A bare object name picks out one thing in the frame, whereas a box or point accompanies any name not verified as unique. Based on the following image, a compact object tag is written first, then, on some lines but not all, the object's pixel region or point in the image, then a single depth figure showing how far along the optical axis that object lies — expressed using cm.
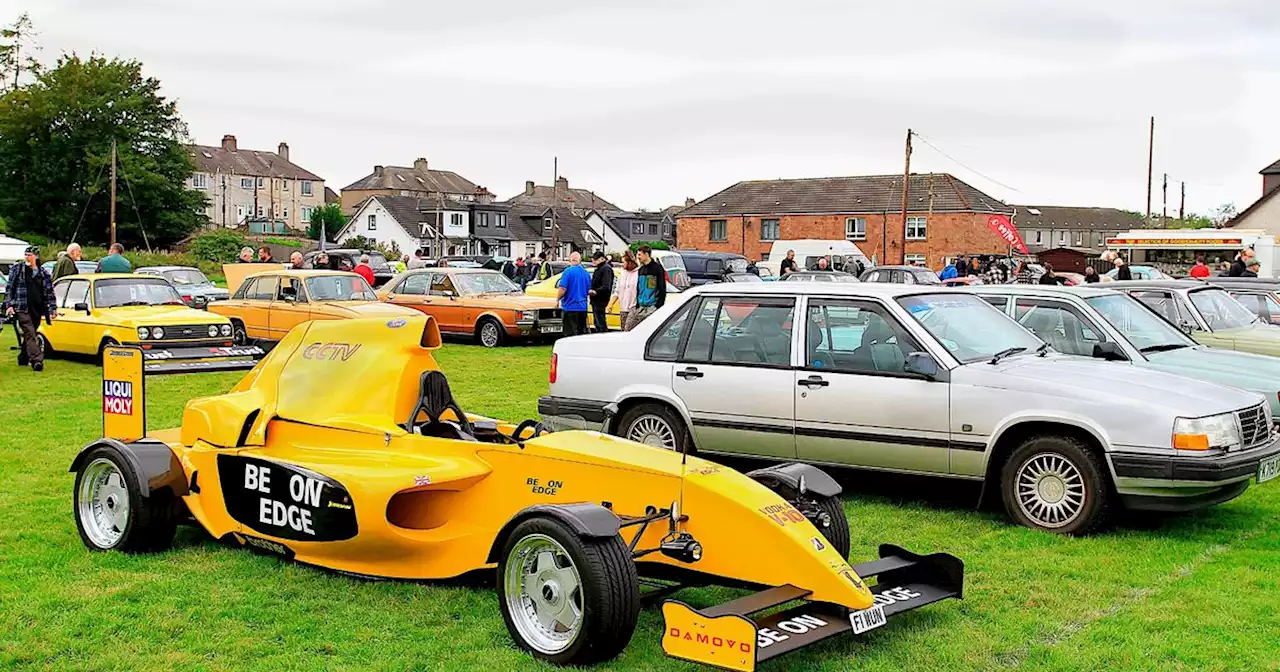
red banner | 3962
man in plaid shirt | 1747
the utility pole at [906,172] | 5188
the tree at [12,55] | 7875
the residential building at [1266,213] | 6406
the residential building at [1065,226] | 9462
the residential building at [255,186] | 11150
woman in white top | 1859
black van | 3831
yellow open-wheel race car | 520
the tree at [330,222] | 10075
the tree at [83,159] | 6869
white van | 4503
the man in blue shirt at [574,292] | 2072
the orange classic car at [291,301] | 2041
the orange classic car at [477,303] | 2248
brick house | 6844
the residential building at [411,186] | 11669
